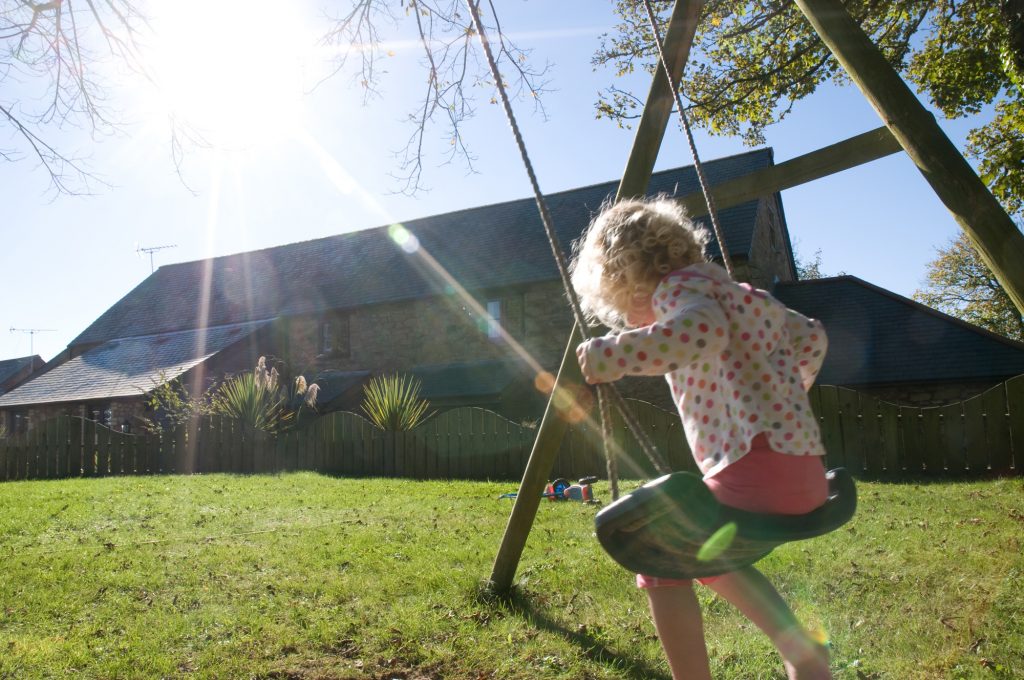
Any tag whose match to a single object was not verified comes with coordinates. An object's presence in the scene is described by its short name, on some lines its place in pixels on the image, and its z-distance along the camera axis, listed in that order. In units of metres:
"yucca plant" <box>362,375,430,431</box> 14.47
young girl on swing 2.04
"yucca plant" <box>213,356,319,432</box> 15.44
